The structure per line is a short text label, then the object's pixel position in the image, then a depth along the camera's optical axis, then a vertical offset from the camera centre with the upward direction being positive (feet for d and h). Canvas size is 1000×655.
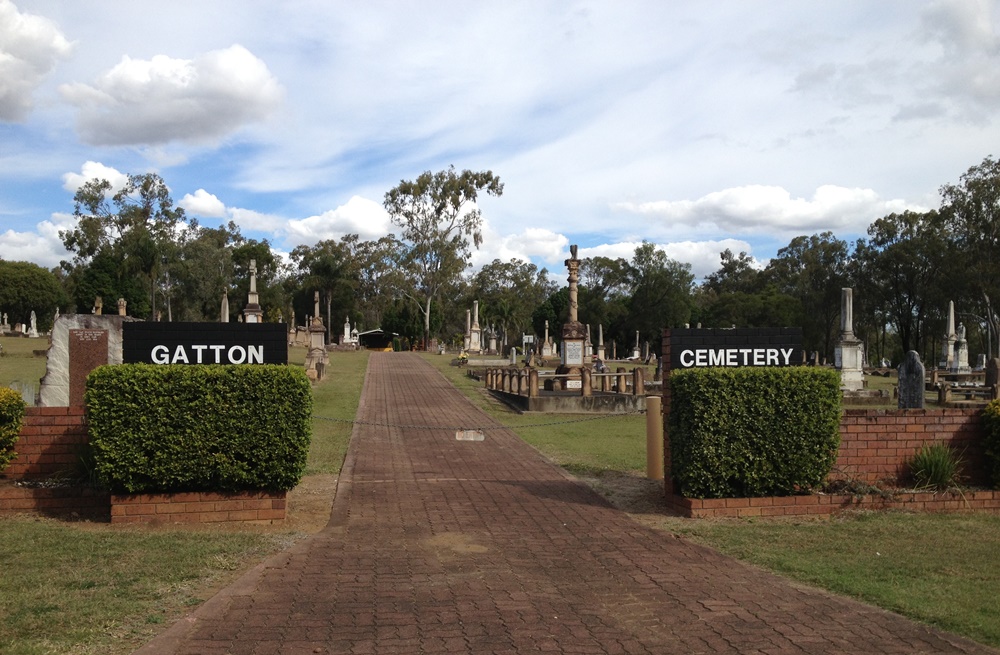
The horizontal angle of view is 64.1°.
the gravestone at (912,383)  42.56 -2.43
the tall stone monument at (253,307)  108.78 +4.76
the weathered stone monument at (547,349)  148.87 -1.78
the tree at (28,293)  235.61 +14.70
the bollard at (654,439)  34.96 -4.44
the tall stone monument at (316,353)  95.76 -1.88
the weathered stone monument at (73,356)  31.30 -0.56
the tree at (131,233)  211.20 +31.61
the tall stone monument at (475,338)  200.23 +0.50
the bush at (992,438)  29.78 -3.79
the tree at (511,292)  297.53 +18.76
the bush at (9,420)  26.89 -2.67
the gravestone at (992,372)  71.72 -3.21
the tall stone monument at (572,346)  91.09 -0.75
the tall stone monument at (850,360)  83.34 -2.33
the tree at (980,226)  168.86 +24.41
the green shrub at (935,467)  29.63 -4.85
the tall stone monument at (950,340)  126.72 -0.34
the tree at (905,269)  197.26 +18.04
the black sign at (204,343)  26.91 -0.06
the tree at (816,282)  229.86 +17.36
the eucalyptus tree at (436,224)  236.02 +35.19
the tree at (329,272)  244.01 +22.01
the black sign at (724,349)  29.84 -0.38
